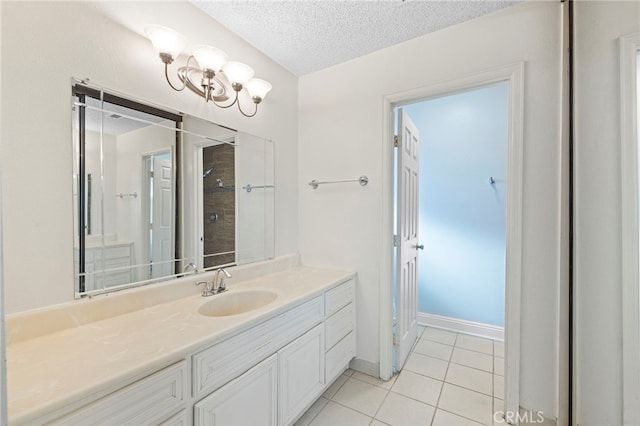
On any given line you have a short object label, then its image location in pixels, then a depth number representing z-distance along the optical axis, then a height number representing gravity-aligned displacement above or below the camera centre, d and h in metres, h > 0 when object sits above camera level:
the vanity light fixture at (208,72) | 1.31 +0.80
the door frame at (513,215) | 1.53 -0.02
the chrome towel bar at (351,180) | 1.99 +0.23
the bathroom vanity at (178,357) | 0.78 -0.50
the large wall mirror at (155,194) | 1.19 +0.10
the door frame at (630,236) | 1.18 -0.11
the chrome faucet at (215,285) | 1.53 -0.43
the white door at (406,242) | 2.00 -0.25
